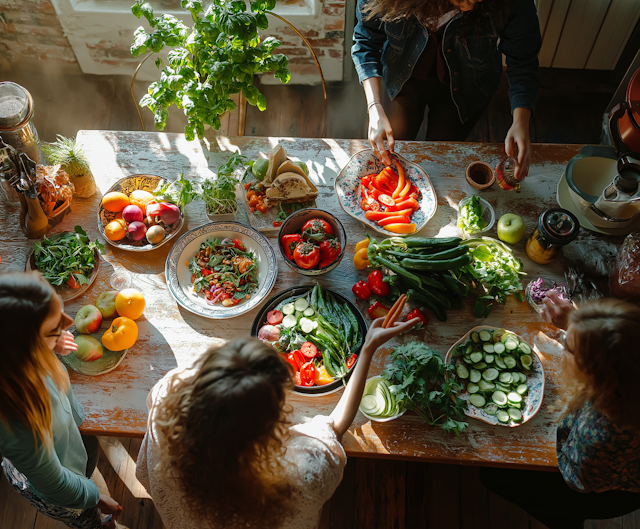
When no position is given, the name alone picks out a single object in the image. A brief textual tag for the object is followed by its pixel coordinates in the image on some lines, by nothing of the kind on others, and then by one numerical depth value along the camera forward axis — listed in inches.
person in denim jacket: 77.5
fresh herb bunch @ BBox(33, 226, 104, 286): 74.5
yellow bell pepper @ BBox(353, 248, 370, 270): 76.9
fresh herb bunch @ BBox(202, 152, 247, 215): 80.2
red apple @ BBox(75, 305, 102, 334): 71.2
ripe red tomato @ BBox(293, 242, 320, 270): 73.2
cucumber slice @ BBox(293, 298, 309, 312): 73.1
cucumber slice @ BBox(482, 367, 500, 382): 67.7
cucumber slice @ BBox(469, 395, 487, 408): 65.9
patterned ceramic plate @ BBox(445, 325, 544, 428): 64.5
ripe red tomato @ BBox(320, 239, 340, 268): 74.6
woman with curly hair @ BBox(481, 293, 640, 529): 48.7
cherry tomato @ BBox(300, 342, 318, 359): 69.3
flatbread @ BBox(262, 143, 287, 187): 81.4
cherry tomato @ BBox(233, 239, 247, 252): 80.2
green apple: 77.4
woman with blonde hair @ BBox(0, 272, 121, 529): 47.4
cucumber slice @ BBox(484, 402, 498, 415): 65.4
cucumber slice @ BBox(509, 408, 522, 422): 64.3
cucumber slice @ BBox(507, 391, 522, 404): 65.6
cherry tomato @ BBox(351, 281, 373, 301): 74.7
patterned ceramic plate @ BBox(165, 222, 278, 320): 74.4
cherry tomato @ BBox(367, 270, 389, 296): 74.0
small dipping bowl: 83.0
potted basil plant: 78.3
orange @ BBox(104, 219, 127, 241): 78.8
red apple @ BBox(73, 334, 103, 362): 68.9
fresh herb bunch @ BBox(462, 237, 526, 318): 73.0
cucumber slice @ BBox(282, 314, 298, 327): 71.7
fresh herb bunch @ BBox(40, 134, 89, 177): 80.4
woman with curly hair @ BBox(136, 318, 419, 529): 42.3
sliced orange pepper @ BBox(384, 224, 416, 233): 79.0
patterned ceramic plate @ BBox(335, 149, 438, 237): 81.0
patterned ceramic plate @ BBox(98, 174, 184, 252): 79.5
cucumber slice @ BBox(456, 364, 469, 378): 68.2
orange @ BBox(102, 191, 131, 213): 80.4
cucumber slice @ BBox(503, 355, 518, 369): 68.0
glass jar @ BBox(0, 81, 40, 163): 74.7
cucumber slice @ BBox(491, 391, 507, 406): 65.9
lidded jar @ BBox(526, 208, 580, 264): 72.6
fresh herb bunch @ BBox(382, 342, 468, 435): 63.9
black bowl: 67.1
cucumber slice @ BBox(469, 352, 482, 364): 68.5
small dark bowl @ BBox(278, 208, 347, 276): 74.5
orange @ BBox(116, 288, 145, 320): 72.1
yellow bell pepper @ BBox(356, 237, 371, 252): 78.2
